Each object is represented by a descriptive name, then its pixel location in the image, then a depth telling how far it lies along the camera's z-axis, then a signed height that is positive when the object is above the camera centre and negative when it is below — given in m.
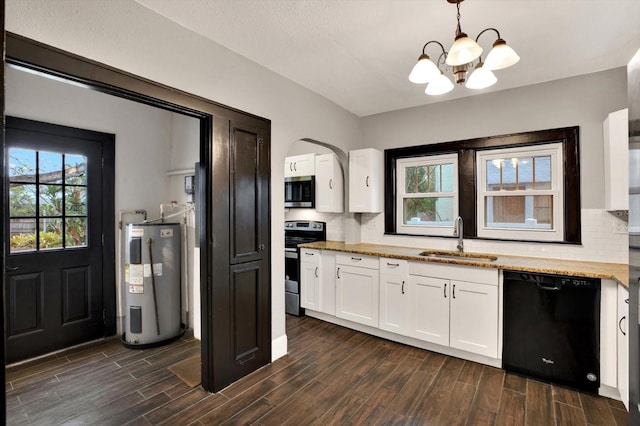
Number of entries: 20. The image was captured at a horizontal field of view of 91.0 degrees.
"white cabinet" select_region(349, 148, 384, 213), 3.95 +0.41
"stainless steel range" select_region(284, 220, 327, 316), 4.16 -0.52
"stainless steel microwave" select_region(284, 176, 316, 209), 4.36 +0.31
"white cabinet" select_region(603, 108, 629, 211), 2.45 +0.41
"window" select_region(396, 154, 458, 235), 3.71 +0.23
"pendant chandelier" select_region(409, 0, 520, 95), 1.71 +0.85
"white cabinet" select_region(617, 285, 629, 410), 2.16 -0.93
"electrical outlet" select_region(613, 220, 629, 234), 2.75 -0.14
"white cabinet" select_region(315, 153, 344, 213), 4.18 +0.39
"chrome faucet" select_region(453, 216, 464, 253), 3.49 -0.22
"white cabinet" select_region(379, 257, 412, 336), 3.25 -0.88
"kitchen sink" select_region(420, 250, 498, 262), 3.21 -0.47
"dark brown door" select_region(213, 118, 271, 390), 2.54 -0.43
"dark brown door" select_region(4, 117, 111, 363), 2.84 -0.23
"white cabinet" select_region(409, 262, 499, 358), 2.80 -0.89
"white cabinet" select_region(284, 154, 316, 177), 4.41 +0.69
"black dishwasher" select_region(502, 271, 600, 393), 2.40 -0.94
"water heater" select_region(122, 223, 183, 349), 3.23 -0.76
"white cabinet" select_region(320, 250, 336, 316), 3.78 -0.83
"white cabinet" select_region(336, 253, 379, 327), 3.47 -0.86
